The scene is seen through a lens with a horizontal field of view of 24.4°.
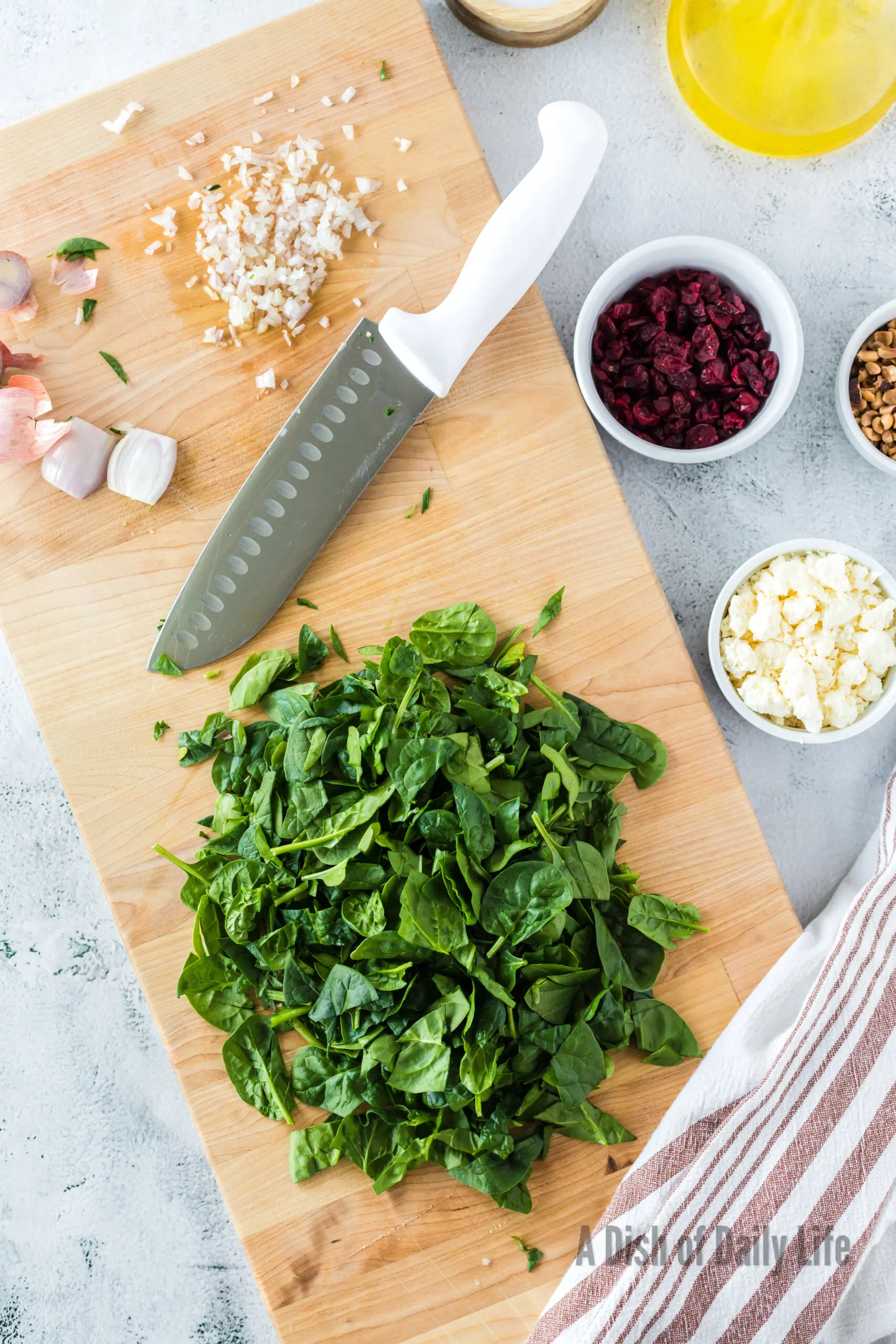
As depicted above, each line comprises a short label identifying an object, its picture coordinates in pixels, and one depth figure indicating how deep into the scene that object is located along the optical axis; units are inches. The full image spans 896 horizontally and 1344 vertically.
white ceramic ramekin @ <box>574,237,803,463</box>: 37.5
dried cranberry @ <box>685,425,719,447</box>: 37.8
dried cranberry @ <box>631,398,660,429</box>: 37.6
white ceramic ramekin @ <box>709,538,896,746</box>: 37.5
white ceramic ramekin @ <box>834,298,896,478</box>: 38.3
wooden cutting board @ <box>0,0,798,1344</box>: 37.1
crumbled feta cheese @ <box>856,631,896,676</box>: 37.2
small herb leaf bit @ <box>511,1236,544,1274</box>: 36.3
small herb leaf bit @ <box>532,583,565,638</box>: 37.0
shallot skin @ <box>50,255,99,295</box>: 37.2
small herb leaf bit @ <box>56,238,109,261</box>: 37.0
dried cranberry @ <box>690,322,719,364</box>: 37.5
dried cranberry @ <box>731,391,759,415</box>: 37.7
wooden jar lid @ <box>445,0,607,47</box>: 38.2
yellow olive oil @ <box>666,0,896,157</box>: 37.5
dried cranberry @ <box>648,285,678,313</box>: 37.7
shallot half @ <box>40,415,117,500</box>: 36.8
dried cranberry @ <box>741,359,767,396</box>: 37.7
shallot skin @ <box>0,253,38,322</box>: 36.6
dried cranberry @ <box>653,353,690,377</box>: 37.5
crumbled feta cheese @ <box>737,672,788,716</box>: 37.4
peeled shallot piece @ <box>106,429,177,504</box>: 37.0
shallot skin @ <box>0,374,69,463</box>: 36.5
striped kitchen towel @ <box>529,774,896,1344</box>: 35.5
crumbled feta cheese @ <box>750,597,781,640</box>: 37.4
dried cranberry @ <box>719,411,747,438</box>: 37.9
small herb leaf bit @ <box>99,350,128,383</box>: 37.3
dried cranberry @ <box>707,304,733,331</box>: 37.7
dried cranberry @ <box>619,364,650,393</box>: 37.6
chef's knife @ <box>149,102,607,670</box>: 35.8
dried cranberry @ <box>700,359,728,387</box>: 37.6
